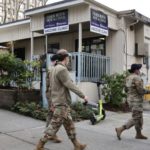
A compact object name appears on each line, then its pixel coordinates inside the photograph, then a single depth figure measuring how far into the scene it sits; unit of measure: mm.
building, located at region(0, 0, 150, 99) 7957
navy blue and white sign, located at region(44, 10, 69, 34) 8366
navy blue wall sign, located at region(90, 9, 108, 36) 7880
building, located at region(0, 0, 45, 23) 45119
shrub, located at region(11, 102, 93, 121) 6205
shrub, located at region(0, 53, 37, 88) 7354
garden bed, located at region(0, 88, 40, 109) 6895
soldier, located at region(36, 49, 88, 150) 3728
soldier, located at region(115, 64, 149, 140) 4641
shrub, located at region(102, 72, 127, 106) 7569
